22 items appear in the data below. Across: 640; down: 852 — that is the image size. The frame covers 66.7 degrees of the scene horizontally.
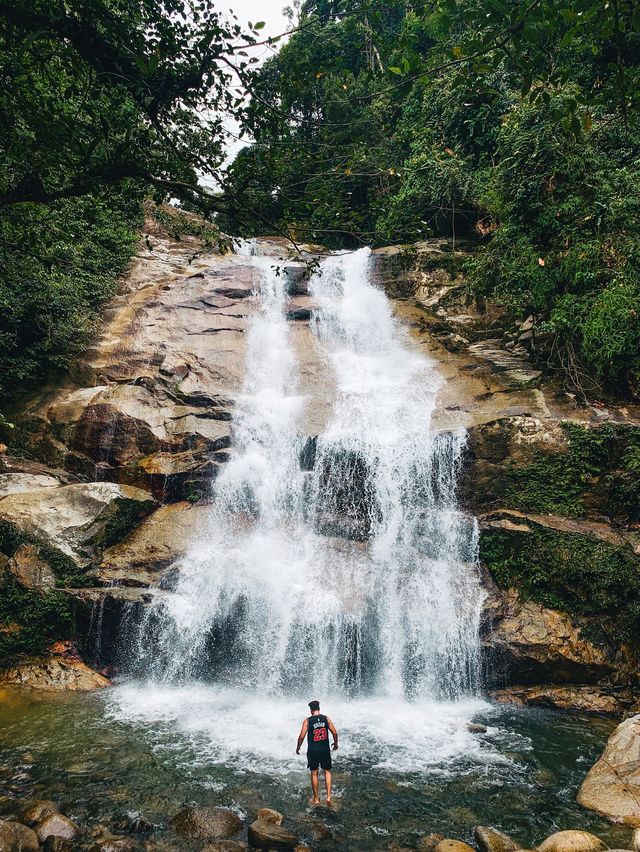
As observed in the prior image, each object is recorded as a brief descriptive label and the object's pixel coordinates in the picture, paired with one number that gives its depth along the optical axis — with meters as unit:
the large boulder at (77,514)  11.70
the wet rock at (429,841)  5.48
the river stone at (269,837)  5.24
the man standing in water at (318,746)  6.43
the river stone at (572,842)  5.07
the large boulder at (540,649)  9.82
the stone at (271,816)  5.79
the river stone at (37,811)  5.43
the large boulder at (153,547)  11.51
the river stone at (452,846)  5.29
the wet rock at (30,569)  11.15
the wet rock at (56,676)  10.15
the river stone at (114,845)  4.97
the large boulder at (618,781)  6.02
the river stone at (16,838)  4.65
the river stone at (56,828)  5.14
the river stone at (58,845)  4.88
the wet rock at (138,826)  5.59
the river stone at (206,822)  5.55
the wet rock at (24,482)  12.73
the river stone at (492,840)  5.29
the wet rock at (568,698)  9.38
